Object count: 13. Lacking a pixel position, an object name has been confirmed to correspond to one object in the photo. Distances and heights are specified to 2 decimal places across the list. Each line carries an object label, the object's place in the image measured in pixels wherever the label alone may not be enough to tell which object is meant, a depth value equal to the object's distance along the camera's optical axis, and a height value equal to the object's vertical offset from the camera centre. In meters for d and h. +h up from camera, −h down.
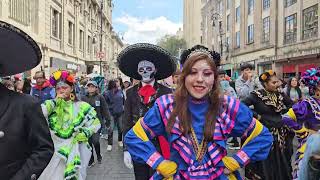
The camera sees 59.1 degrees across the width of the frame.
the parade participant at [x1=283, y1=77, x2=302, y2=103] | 7.84 -0.05
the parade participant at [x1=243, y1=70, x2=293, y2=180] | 4.13 -0.57
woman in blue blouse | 1.86 -0.29
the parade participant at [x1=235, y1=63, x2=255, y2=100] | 5.90 +0.11
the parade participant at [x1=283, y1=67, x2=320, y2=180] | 3.39 -0.33
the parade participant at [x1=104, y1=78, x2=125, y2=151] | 7.98 -0.36
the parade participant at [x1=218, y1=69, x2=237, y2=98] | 6.59 -0.02
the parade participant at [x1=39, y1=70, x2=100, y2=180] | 3.48 -0.52
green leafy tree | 65.54 +10.43
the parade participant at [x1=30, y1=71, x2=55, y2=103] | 5.96 -0.03
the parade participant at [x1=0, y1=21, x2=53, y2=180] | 1.58 -0.20
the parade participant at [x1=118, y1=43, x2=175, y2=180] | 3.40 +0.19
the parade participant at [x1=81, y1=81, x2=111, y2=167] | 5.95 -0.33
